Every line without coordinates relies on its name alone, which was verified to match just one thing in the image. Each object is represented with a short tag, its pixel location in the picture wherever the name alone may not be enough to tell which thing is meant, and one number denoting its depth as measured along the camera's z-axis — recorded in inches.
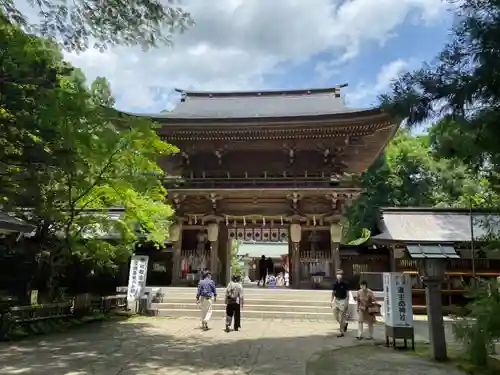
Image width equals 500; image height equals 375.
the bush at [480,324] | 242.5
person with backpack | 409.4
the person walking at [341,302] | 415.4
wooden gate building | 676.7
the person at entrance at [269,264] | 891.7
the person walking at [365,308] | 384.2
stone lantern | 293.0
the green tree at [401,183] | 1111.6
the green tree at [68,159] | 307.9
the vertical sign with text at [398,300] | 343.9
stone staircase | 541.0
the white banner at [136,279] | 569.9
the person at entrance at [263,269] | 832.3
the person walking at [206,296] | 422.3
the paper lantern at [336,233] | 689.0
